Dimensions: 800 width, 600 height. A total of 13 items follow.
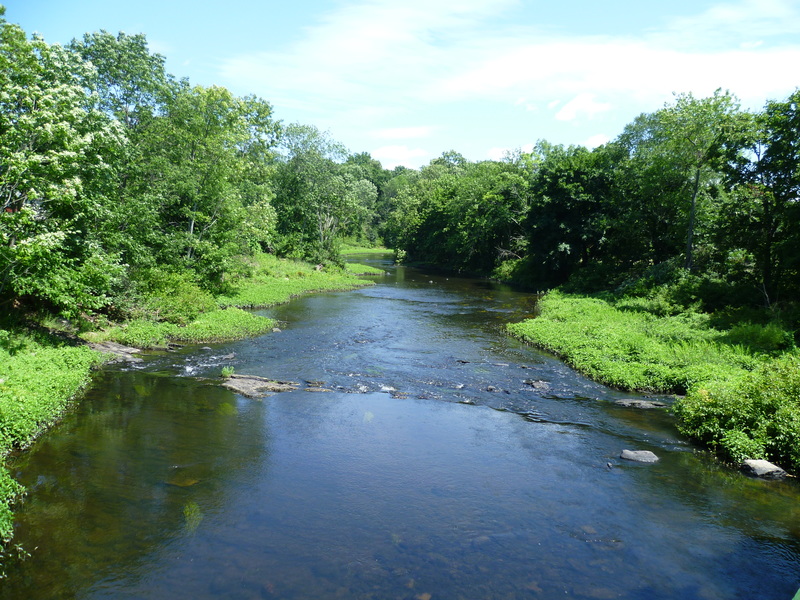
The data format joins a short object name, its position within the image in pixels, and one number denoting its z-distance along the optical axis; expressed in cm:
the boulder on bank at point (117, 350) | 2325
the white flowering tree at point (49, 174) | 1698
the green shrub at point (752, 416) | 1498
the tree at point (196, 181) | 3456
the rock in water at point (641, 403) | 1969
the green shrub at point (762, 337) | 2288
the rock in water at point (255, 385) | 2020
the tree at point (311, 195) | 6238
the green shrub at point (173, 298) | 2853
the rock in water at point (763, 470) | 1441
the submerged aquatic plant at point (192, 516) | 1139
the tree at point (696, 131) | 3500
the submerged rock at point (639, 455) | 1539
